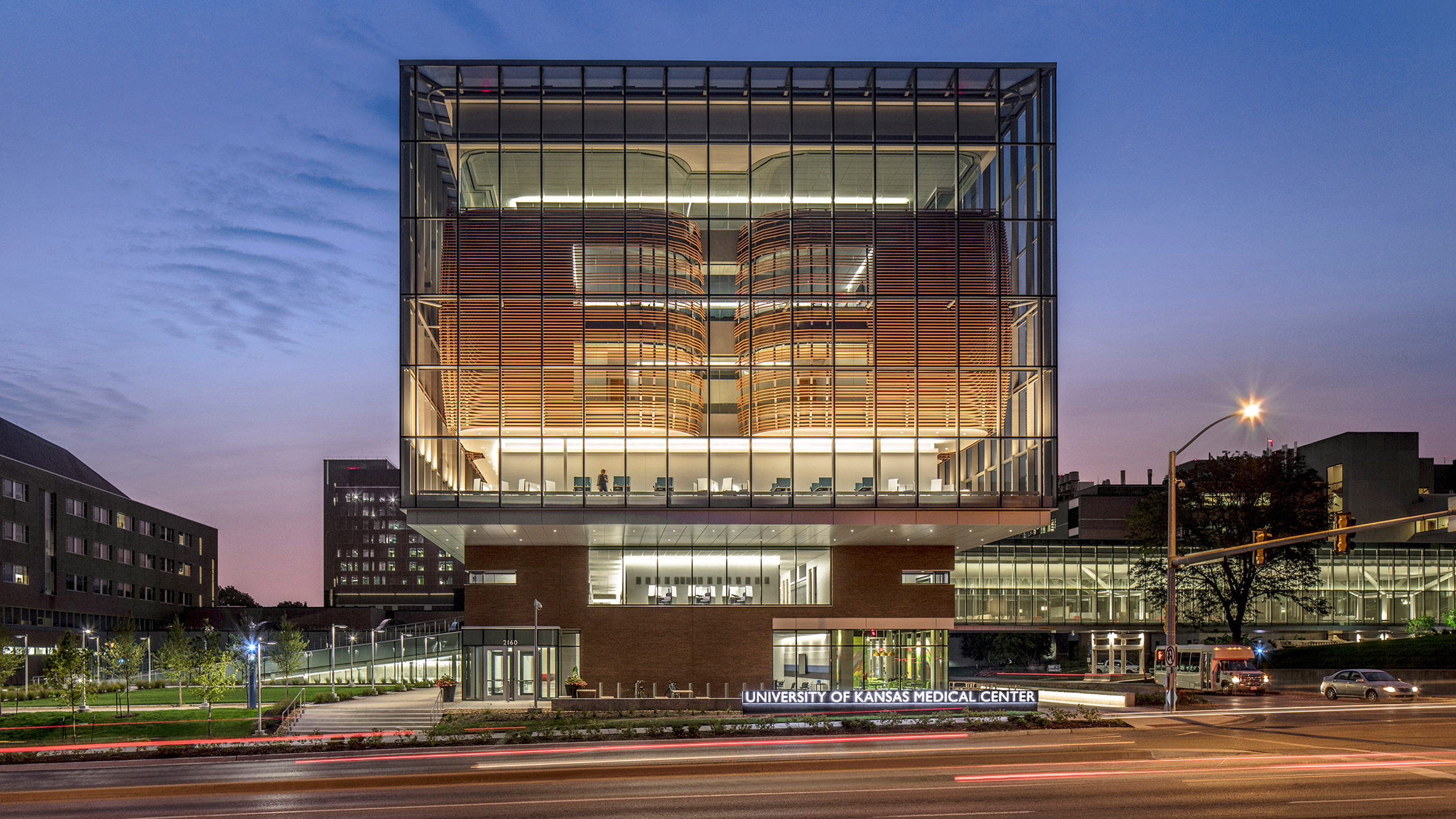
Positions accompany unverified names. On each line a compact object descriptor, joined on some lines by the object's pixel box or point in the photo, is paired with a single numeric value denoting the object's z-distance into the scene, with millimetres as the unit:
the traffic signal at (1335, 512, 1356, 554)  31255
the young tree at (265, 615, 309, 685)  65938
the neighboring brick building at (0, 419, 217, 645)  93125
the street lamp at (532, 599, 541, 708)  48688
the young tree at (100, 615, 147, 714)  71688
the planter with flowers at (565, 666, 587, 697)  49281
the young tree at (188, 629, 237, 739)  50875
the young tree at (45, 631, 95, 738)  52188
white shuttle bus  57128
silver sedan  48000
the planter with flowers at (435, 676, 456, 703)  51100
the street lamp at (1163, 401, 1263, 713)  40656
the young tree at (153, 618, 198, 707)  61750
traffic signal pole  31042
